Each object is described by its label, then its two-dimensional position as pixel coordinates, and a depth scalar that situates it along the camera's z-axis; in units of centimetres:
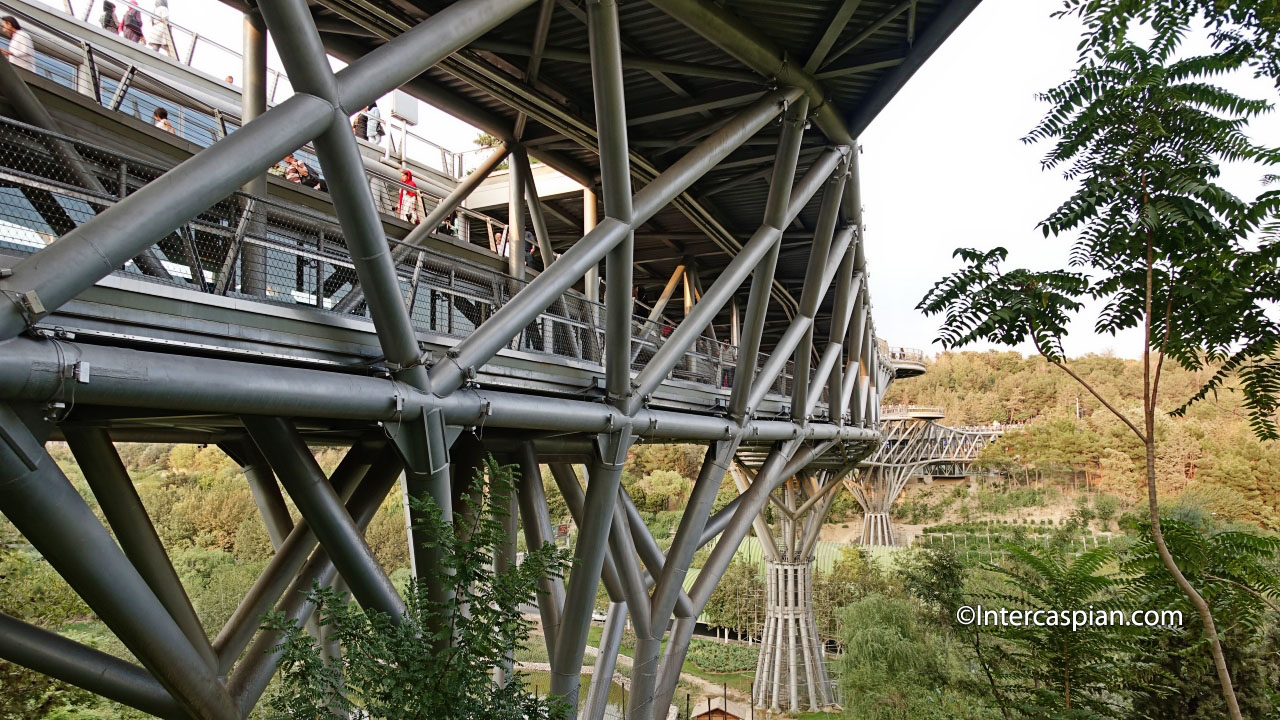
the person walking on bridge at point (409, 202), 1201
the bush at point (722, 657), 3098
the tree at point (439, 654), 335
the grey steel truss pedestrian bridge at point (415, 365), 337
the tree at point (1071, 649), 674
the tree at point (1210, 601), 652
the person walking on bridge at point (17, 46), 634
